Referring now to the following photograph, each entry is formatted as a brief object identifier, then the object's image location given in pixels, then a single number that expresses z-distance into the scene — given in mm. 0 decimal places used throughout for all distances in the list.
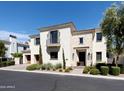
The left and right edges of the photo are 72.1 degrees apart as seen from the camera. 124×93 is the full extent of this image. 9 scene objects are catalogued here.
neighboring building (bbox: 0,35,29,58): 24747
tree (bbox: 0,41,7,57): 18877
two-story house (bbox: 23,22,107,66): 14345
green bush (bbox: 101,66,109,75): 9999
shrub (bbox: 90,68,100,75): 10197
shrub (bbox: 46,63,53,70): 13238
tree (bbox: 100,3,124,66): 10024
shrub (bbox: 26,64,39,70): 13446
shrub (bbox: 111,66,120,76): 9807
